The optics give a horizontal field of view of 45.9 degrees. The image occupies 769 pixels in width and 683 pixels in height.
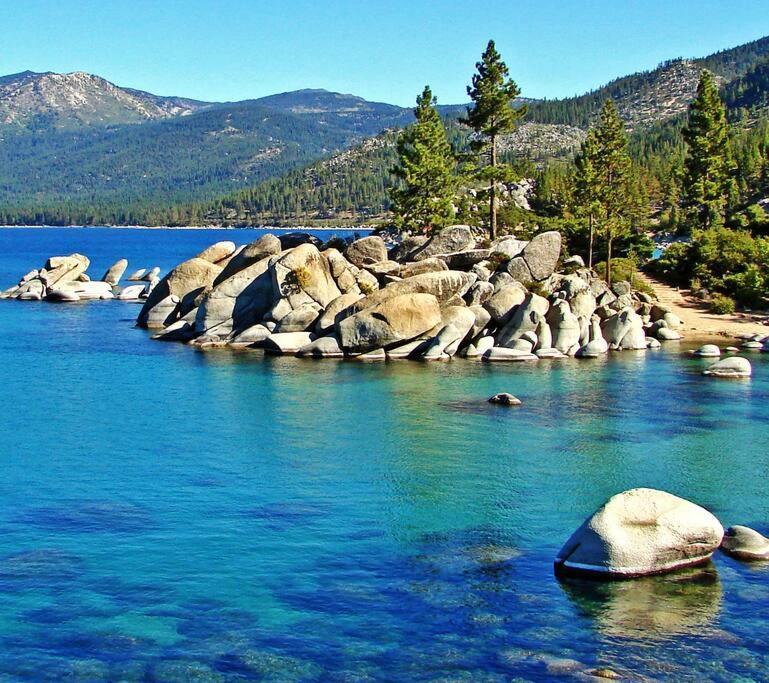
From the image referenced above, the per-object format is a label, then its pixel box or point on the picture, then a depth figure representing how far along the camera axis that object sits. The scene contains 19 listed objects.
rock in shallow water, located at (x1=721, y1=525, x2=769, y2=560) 26.23
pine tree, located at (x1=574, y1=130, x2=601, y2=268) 80.44
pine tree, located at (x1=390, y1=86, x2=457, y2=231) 84.25
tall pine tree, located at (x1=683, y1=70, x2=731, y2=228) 104.38
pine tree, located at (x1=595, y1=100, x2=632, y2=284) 81.88
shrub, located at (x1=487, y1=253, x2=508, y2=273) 68.25
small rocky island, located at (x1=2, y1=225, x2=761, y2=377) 60.16
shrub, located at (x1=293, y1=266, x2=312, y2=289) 63.97
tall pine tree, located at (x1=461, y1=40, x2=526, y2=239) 77.69
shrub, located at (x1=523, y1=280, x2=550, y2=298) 64.75
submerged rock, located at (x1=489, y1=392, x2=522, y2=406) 46.72
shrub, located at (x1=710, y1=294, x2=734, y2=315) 74.75
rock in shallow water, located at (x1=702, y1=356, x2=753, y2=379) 53.69
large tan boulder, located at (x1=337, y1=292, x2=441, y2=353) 59.31
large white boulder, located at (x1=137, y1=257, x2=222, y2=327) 77.50
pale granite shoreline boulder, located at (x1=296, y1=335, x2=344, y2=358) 60.66
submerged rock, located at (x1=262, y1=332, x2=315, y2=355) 62.34
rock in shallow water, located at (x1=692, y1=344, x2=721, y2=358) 59.75
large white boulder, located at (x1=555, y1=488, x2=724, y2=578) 24.78
